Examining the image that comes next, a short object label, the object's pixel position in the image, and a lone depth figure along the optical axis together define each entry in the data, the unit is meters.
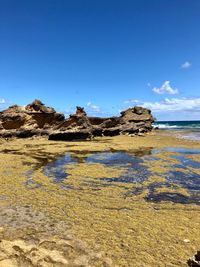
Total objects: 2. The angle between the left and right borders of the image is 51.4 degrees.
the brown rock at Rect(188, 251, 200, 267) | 4.30
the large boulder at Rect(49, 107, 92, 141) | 28.90
